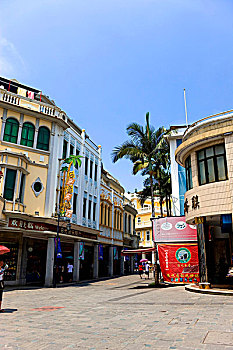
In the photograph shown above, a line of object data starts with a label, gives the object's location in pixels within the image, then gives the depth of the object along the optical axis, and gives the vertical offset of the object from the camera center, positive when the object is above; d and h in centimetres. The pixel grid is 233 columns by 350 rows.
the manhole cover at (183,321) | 764 -172
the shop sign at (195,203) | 1658 +295
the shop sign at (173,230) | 2145 +184
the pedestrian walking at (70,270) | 2584 -132
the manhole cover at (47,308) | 1092 -199
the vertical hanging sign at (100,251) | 3126 +35
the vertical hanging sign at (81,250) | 2696 +38
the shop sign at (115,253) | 3569 +24
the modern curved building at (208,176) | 1538 +434
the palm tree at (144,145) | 2312 +857
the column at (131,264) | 4315 -134
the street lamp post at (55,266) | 2103 -83
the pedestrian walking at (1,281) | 1024 -93
